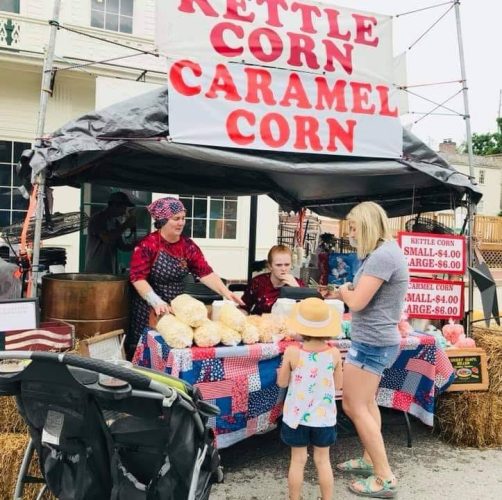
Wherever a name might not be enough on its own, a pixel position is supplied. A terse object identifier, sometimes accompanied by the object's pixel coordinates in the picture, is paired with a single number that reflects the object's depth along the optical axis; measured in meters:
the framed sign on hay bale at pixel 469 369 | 4.18
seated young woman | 4.44
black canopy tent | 3.64
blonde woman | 3.04
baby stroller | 1.74
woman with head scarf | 3.88
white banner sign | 3.86
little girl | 2.87
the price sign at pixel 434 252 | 4.60
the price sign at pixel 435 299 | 4.57
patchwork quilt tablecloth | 3.22
